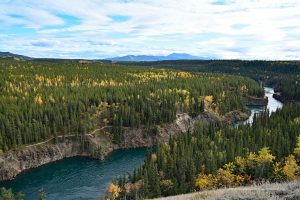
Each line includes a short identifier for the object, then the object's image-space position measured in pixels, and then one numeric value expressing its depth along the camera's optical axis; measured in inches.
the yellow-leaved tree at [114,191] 3204.0
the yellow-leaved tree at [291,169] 3053.6
